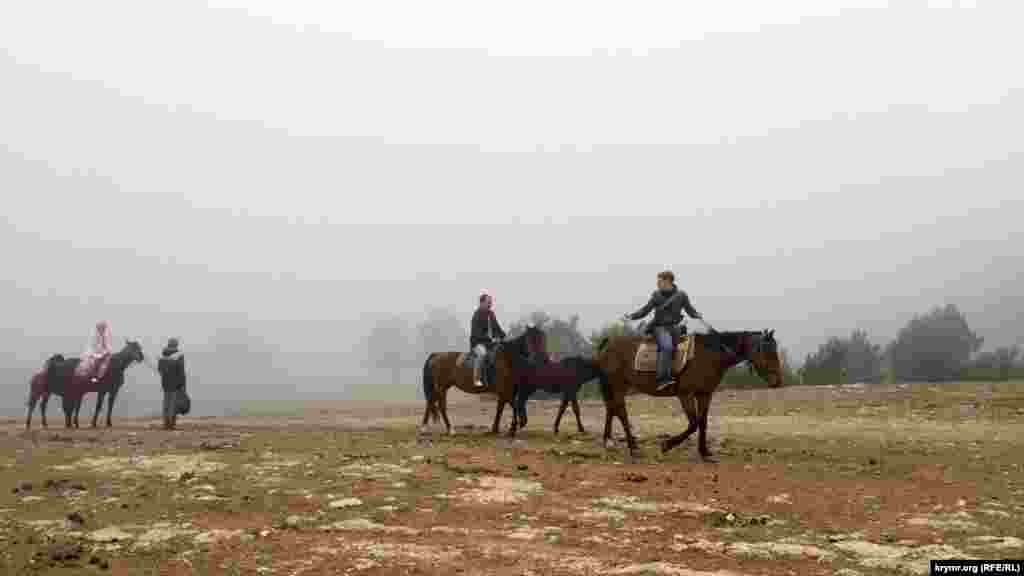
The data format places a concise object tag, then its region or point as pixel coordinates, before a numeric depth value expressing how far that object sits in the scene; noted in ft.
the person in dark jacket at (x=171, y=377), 67.97
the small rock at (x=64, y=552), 27.55
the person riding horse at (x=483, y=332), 60.75
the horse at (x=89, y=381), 71.36
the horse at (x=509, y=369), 59.77
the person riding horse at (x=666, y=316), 48.70
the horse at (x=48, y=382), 72.02
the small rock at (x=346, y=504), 34.30
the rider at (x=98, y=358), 71.15
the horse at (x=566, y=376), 64.18
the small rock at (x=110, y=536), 29.78
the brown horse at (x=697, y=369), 48.44
